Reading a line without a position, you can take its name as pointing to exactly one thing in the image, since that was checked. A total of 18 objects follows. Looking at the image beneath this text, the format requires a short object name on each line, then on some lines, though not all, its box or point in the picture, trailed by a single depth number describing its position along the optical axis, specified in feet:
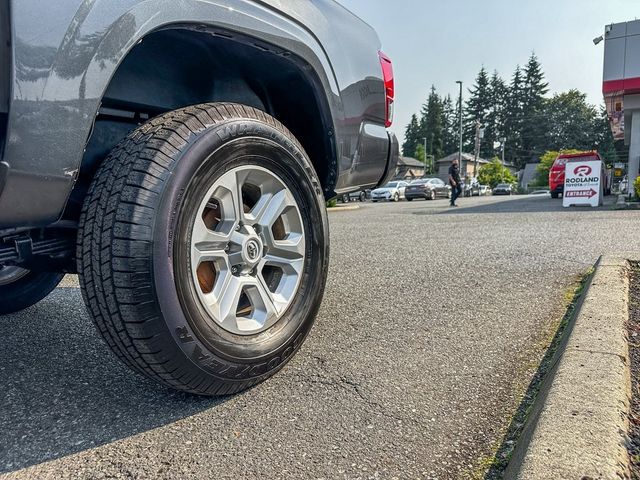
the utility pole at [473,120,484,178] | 151.21
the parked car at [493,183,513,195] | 165.27
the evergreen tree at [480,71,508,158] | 297.74
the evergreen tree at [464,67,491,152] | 300.81
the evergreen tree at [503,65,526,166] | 291.58
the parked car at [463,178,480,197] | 131.64
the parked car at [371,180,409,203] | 99.66
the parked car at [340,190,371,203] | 100.44
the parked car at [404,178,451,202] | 95.30
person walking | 49.98
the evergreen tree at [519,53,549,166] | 284.82
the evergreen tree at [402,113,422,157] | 327.59
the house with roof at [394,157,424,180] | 222.48
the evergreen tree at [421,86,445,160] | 305.32
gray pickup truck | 4.13
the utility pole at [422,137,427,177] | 258.94
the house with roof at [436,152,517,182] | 241.47
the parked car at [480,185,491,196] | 150.22
